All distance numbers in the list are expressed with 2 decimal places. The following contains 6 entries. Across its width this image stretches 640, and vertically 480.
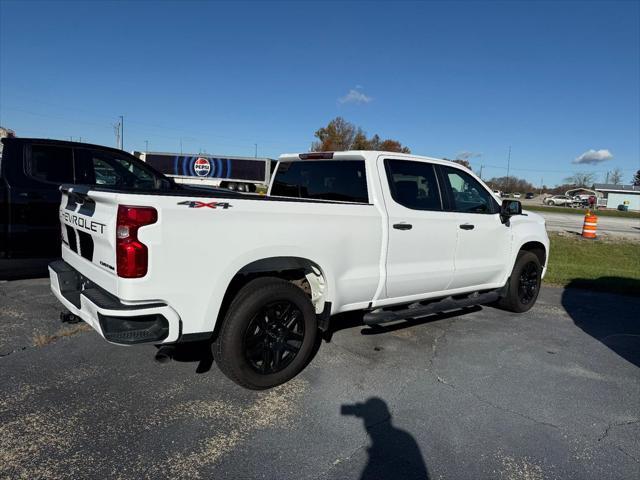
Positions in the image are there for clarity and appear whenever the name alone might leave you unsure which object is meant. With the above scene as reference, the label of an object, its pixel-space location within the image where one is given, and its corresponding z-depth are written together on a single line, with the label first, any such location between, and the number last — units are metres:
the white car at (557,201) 71.81
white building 70.25
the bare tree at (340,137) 59.41
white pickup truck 2.91
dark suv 5.54
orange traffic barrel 16.03
